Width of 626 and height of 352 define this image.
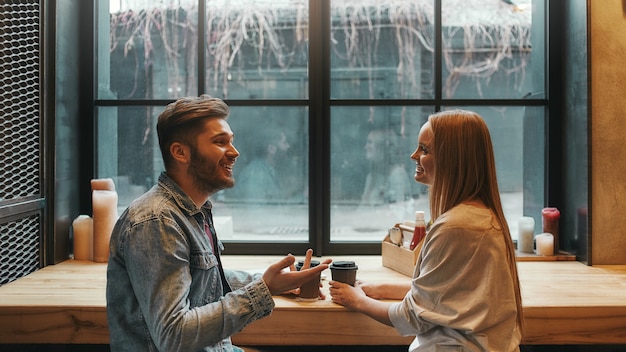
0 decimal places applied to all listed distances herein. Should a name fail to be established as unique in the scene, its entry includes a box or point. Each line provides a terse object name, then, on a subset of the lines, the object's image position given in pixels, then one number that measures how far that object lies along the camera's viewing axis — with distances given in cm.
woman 138
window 275
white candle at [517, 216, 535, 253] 268
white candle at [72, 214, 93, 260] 257
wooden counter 182
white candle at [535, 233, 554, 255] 261
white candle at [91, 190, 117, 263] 251
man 124
